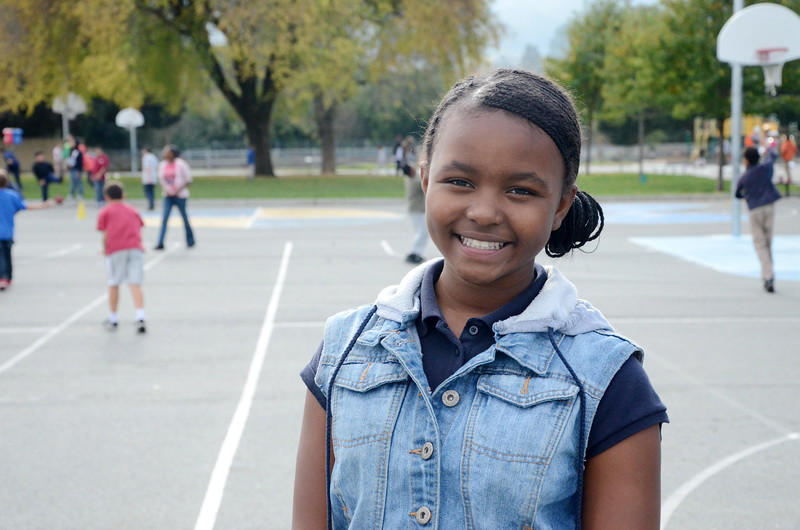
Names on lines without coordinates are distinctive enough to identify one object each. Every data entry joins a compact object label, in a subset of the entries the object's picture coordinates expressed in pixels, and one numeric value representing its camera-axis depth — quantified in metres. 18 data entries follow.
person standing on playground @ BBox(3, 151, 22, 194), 29.16
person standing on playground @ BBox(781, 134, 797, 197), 30.50
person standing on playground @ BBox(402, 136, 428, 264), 14.41
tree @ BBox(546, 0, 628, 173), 46.91
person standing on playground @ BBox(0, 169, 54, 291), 12.57
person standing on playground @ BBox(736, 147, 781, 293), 11.96
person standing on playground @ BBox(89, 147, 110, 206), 26.78
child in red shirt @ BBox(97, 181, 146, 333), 9.73
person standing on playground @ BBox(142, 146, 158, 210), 23.94
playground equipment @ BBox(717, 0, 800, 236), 16.52
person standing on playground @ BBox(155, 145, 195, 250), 16.97
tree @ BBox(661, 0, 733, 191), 28.56
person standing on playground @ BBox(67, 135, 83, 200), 27.89
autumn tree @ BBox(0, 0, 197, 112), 30.83
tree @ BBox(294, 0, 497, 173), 33.97
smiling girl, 1.77
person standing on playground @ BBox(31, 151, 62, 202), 27.09
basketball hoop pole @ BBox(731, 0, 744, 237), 17.62
